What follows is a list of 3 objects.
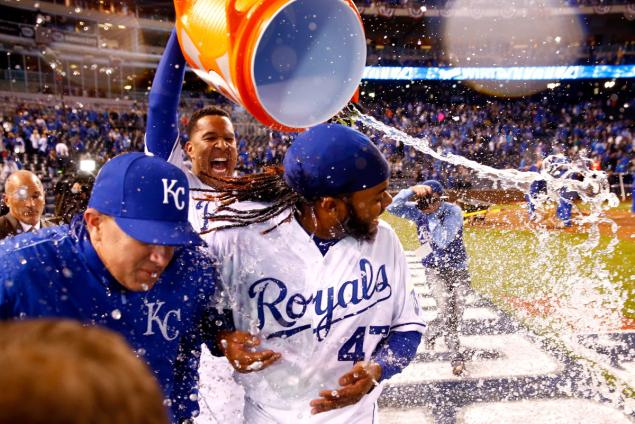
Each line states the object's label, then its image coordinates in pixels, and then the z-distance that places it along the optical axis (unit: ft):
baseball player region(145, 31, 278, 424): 6.12
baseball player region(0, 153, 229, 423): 4.85
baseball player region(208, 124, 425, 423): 6.05
